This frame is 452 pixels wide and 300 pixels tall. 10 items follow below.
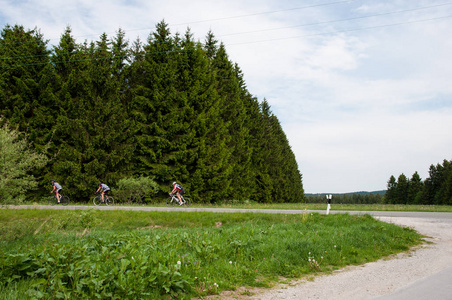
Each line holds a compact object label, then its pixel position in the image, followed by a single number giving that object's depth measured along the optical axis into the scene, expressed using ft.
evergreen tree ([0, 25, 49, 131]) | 84.07
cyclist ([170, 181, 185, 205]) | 68.33
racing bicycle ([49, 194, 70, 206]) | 69.21
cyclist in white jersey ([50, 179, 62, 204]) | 68.28
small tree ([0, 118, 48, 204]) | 44.32
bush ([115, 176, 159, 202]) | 72.59
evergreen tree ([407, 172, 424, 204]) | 332.62
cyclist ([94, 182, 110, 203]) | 68.03
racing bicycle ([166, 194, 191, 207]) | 69.15
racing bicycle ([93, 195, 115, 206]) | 68.59
